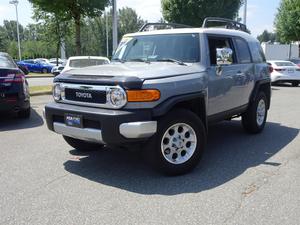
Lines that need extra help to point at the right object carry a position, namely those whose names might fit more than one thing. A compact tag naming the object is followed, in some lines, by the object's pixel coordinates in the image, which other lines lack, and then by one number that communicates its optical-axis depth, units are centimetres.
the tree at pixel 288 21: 2314
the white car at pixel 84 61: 880
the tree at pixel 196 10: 1920
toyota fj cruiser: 333
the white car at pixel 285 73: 1389
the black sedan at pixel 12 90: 591
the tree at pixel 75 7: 1121
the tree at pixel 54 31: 2442
